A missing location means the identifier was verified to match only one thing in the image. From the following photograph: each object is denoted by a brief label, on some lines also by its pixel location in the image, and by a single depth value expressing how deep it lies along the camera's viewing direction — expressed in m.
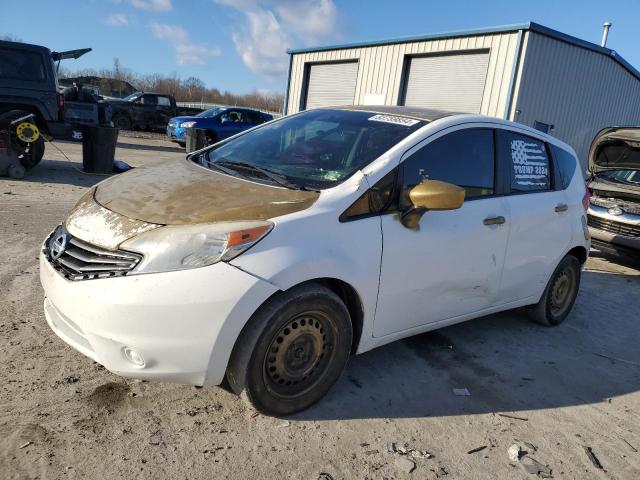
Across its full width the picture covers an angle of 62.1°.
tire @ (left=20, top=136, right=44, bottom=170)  9.40
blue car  17.86
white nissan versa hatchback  2.46
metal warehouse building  12.52
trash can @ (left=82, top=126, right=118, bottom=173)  10.09
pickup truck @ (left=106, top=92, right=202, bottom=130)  22.97
